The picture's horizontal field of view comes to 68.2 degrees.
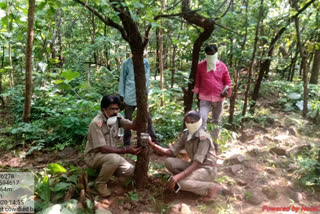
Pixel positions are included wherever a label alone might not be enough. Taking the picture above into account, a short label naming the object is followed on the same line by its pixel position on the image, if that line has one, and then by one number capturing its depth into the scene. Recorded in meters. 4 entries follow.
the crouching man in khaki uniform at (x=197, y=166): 3.09
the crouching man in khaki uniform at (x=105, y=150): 2.99
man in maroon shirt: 4.24
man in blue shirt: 4.09
